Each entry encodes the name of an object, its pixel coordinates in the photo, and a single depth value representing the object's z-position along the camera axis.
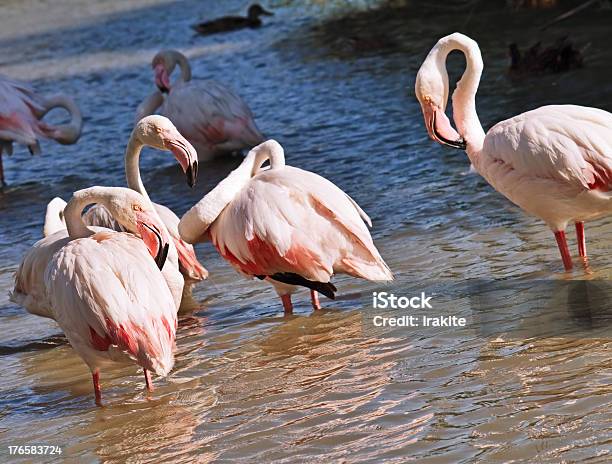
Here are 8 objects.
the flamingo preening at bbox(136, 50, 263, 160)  19.44
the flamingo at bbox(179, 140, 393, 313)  11.23
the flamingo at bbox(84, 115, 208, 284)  11.61
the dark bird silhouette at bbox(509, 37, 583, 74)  20.92
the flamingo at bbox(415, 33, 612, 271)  11.10
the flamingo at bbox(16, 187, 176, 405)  9.82
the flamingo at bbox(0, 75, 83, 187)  20.23
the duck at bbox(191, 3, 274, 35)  31.59
